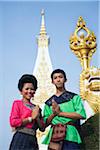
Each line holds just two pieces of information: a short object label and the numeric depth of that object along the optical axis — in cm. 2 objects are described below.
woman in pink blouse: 146
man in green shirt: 150
